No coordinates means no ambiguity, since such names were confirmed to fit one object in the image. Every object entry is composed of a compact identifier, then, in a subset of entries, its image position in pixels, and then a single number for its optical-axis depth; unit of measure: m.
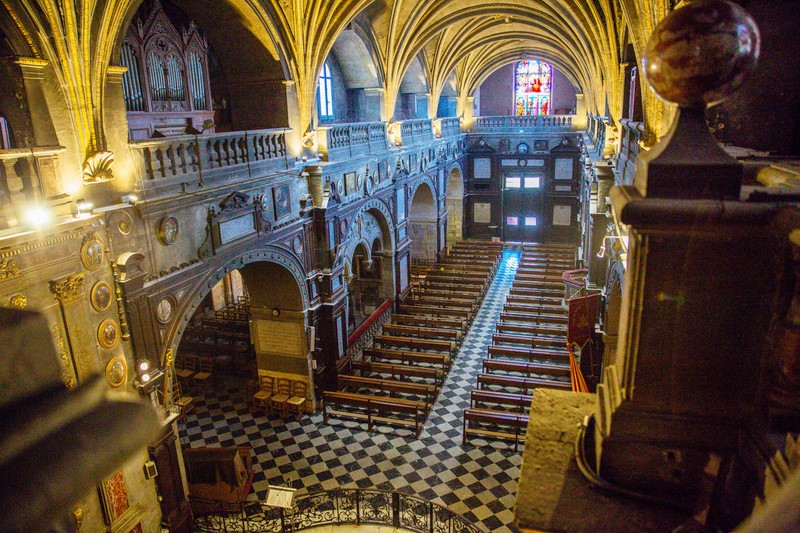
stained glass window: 33.59
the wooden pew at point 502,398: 12.93
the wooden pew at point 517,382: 13.91
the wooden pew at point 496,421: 12.07
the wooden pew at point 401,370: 14.80
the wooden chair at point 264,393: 13.81
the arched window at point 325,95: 17.54
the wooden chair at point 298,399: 13.57
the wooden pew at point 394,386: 13.88
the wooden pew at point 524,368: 14.55
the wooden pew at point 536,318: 18.60
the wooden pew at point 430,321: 18.48
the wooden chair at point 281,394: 13.66
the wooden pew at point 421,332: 17.48
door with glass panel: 32.28
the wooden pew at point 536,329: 17.40
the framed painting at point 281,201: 11.98
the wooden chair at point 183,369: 15.46
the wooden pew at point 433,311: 19.48
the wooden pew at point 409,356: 15.73
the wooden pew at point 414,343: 16.55
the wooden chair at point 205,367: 16.01
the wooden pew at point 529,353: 15.65
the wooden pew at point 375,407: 12.95
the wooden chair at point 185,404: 13.66
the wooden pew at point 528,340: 16.66
